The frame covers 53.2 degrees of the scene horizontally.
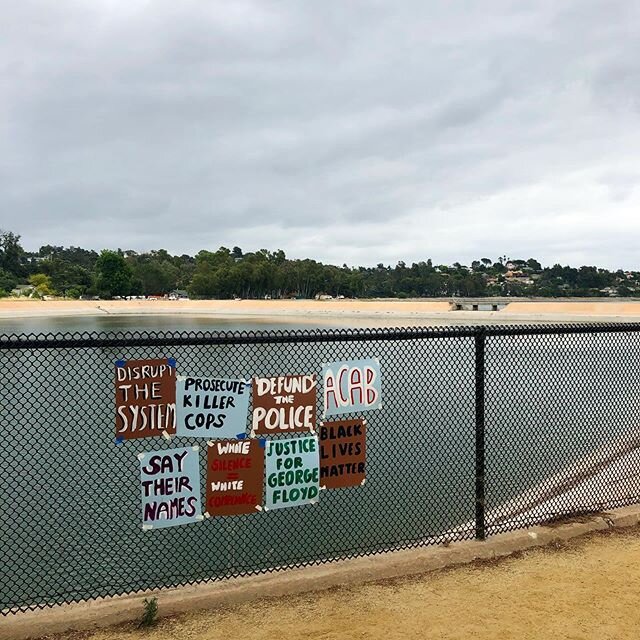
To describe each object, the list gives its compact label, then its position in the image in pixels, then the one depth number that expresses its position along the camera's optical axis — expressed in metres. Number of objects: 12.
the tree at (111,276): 140.62
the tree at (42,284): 135.25
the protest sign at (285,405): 4.84
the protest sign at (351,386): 5.07
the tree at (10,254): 160.50
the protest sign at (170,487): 4.62
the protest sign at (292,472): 4.93
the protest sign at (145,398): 4.45
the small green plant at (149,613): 4.11
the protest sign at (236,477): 4.81
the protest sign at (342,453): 5.11
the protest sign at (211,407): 4.64
